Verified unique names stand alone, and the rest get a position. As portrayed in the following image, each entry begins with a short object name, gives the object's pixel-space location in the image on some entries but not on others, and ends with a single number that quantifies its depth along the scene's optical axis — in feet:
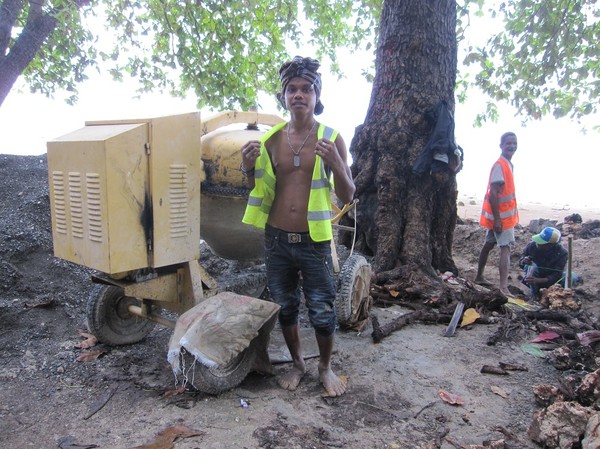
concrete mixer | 8.30
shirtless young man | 8.95
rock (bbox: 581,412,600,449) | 6.88
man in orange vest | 19.20
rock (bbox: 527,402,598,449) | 7.50
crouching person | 19.28
